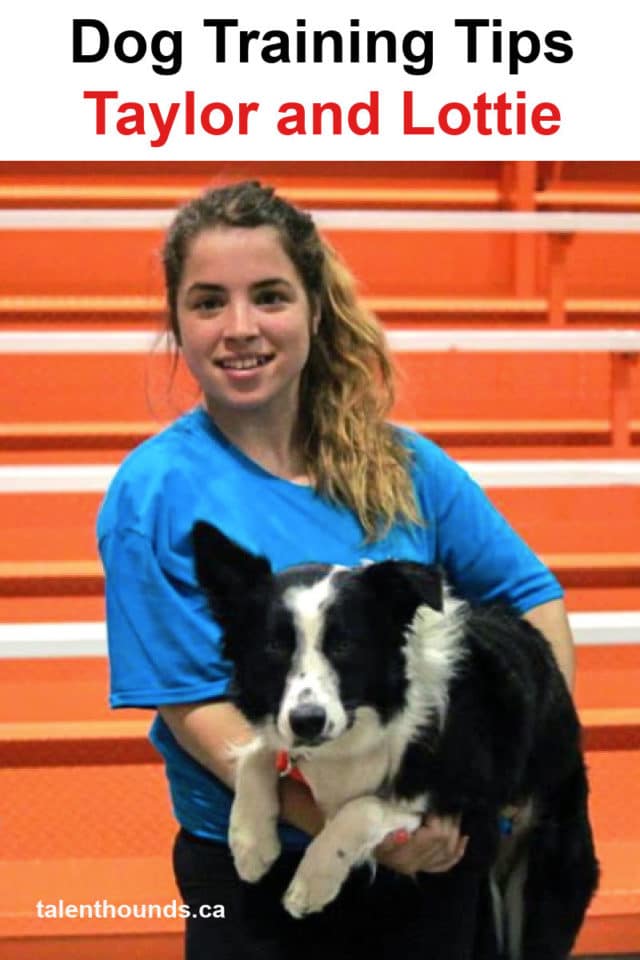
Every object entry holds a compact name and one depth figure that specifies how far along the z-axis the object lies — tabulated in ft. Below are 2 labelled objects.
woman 13.90
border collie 13.75
